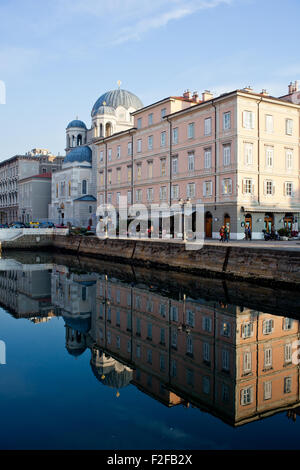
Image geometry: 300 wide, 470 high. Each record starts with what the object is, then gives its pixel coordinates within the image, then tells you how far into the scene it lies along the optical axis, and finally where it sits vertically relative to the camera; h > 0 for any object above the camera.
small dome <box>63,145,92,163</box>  69.12 +11.97
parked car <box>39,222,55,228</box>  58.67 +0.16
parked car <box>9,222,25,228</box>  61.22 +0.17
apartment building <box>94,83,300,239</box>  35.56 +6.36
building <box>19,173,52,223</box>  81.94 +5.96
